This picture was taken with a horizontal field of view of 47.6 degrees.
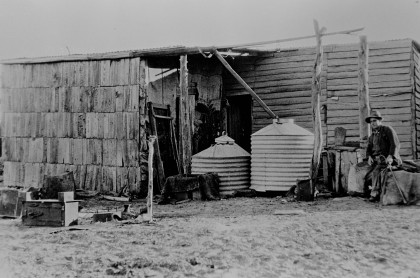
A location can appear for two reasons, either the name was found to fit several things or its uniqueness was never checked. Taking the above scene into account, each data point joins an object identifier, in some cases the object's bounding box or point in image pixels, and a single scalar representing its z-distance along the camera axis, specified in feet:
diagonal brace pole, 47.06
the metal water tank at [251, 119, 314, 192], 43.88
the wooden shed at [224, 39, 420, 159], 49.52
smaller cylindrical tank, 46.01
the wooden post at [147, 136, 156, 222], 30.50
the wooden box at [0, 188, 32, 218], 35.24
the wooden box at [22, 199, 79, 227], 29.89
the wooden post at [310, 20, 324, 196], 40.86
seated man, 34.99
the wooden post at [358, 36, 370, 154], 41.34
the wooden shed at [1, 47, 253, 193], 48.52
